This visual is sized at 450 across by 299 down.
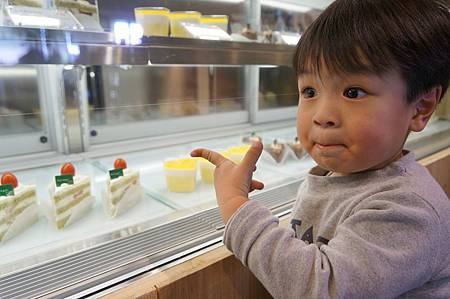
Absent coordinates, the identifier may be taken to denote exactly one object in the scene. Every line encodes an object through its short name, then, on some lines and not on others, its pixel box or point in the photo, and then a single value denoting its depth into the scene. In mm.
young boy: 562
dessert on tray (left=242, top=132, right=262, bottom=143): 1717
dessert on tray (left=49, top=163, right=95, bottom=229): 960
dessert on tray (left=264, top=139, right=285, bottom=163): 1556
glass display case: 750
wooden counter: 656
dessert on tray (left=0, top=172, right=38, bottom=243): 894
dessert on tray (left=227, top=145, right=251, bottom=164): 1447
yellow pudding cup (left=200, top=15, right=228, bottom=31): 1351
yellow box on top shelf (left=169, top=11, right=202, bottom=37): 1194
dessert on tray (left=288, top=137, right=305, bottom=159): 1614
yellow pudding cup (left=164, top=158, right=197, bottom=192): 1219
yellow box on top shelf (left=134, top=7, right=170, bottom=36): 1134
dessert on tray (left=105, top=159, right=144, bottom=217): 1032
